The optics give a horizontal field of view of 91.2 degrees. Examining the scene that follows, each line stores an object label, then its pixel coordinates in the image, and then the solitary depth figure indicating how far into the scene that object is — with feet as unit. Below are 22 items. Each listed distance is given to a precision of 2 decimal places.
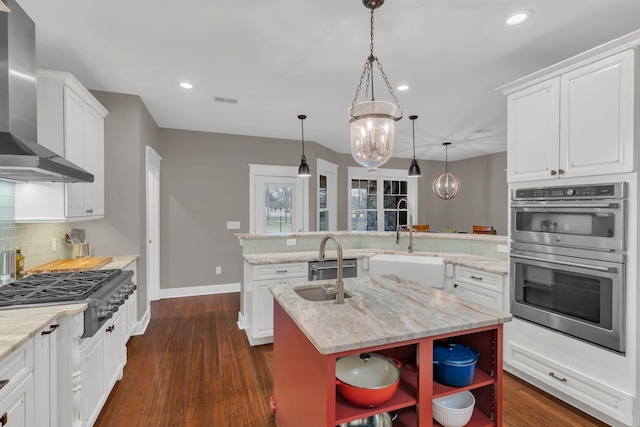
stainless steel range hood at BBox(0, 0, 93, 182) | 5.42
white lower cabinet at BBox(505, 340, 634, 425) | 6.38
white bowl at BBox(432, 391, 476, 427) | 4.50
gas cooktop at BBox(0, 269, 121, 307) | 5.74
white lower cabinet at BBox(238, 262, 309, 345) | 10.57
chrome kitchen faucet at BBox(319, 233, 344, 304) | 5.31
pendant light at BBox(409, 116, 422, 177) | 16.62
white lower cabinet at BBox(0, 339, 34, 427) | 4.08
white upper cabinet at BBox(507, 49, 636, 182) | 6.31
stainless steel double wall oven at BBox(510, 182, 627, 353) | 6.41
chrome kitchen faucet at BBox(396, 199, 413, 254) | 12.05
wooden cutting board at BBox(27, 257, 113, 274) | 8.17
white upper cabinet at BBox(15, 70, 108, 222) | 7.91
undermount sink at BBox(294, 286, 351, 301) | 6.59
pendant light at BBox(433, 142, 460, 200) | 19.69
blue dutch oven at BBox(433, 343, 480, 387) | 4.60
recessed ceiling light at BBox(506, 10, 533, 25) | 6.82
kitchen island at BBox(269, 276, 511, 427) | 4.08
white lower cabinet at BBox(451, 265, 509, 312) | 8.82
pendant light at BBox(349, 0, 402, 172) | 5.87
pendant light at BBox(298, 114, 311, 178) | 14.80
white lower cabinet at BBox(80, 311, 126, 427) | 6.08
